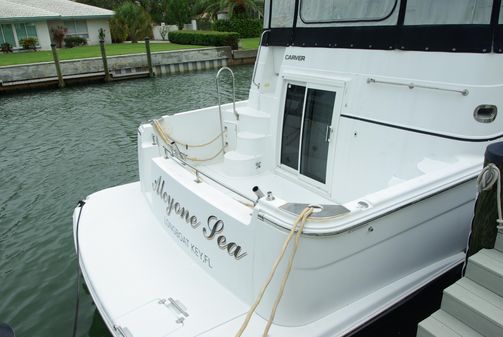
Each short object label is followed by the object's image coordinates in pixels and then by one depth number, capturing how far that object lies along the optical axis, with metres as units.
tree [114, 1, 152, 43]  34.09
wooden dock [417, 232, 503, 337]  2.46
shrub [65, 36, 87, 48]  31.28
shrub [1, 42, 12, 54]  27.33
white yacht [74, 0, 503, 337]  2.64
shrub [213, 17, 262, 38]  32.84
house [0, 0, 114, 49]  28.17
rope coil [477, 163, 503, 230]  2.61
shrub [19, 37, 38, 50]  28.00
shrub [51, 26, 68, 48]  31.00
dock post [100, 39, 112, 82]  19.78
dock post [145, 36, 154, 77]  21.27
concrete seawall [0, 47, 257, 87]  18.56
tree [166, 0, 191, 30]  39.34
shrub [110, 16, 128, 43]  34.03
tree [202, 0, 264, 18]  33.75
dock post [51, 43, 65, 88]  18.67
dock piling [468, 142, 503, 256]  2.64
